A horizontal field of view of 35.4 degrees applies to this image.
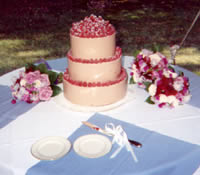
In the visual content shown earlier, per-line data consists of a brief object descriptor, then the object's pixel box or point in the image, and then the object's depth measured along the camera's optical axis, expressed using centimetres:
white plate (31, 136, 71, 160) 210
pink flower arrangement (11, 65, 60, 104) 277
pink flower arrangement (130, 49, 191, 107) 267
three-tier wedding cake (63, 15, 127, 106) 260
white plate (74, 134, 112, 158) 212
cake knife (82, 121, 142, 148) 224
